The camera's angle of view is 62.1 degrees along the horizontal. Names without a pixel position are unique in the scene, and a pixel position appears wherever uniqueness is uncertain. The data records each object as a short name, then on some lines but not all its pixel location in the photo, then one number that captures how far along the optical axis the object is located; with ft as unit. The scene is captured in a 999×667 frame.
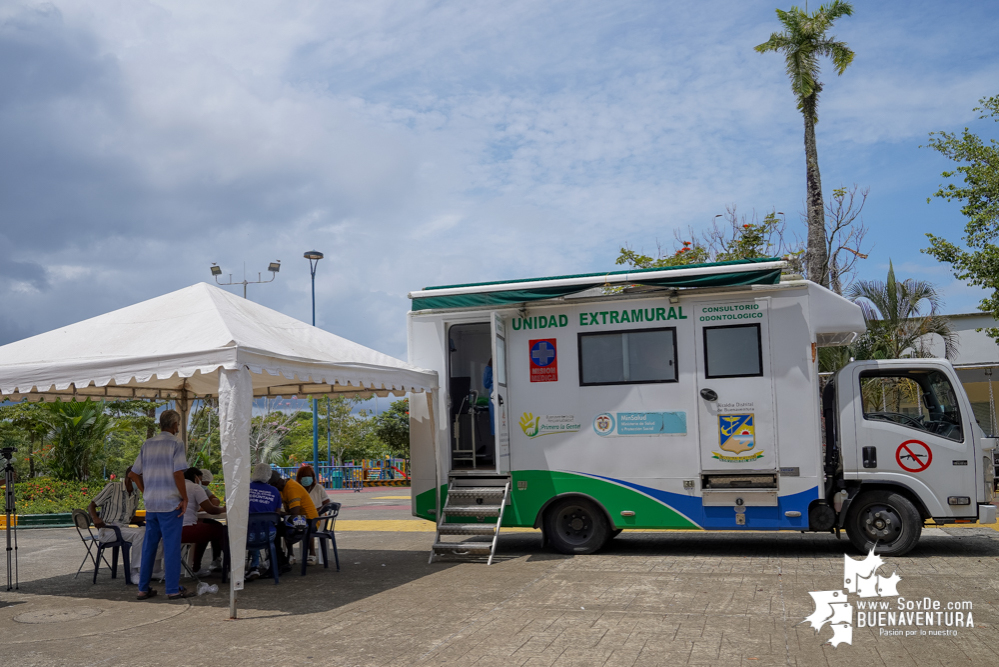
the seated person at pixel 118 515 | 29.27
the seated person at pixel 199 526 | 29.01
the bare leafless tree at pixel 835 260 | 70.74
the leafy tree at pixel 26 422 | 65.51
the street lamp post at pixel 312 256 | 89.92
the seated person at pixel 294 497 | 30.17
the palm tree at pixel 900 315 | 77.66
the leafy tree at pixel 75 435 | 62.13
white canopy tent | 23.49
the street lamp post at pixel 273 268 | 91.25
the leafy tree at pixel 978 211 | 51.29
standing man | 25.27
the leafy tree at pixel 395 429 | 105.60
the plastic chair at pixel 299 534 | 30.35
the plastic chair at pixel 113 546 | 29.19
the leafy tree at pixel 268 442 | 84.77
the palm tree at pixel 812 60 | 63.52
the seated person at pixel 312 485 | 32.78
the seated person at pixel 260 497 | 28.35
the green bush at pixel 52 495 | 55.67
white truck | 30.45
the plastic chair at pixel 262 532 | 28.19
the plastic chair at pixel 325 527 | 30.99
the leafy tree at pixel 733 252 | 59.62
